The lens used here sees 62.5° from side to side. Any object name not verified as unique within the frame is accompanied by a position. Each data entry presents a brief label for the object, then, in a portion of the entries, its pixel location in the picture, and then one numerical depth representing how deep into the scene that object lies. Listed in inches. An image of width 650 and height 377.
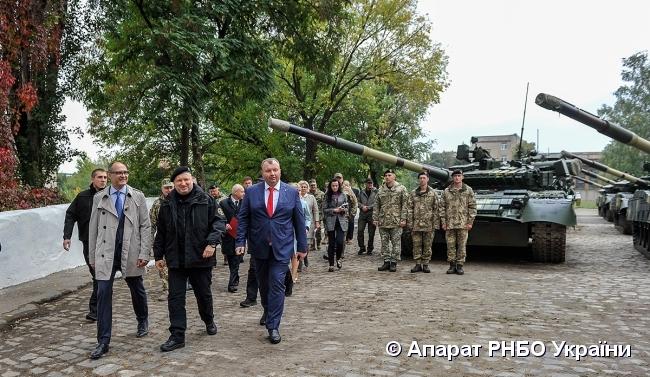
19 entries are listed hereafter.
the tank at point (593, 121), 246.1
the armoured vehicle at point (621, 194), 665.7
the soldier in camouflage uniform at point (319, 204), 465.7
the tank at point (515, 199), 379.6
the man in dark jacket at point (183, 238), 196.4
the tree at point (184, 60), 413.4
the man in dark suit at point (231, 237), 306.9
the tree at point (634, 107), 1749.4
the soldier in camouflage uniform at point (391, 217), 374.3
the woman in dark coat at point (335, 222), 389.1
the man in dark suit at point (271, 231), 205.9
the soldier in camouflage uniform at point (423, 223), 368.5
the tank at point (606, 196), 862.8
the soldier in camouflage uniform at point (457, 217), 357.4
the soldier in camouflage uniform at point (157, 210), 296.5
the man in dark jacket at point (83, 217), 239.3
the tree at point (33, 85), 471.8
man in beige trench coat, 193.5
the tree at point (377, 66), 821.9
